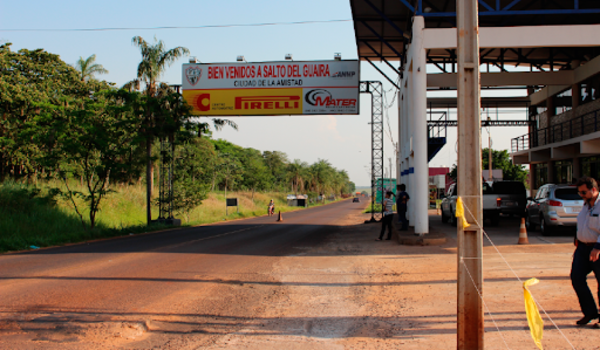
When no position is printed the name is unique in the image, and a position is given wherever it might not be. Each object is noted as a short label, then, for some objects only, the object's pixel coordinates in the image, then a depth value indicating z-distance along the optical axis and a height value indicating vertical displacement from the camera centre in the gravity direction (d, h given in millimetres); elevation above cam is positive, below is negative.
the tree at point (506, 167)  62812 +1837
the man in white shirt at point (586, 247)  5492 -819
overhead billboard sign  23609 +4863
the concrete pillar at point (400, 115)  26969 +4016
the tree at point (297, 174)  98000 +2019
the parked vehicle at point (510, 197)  20969 -747
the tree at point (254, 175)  73000 +1448
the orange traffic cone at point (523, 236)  13664 -1649
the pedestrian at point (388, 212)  15320 -1002
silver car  14508 -862
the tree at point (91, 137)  19828 +2151
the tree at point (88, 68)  43062 +11042
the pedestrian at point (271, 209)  45644 -2526
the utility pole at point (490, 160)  40738 +1836
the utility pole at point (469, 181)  4656 -1
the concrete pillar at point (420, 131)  15047 +1637
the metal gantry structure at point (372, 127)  23969 +3459
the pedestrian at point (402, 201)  16469 -683
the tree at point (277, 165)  96938 +3885
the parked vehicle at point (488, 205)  20281 -1067
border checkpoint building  14742 +4715
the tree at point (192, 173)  31212 +1229
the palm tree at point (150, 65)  25094 +6524
